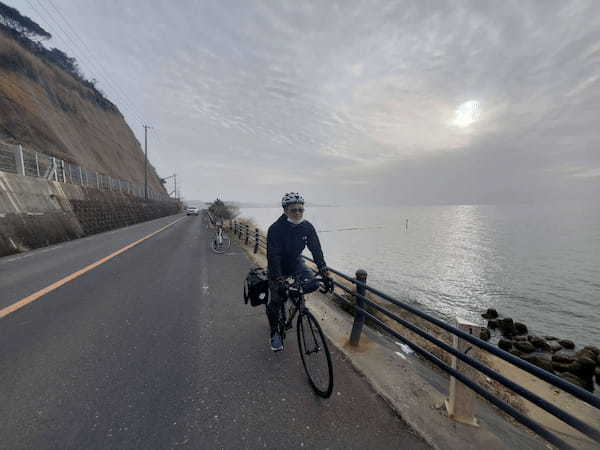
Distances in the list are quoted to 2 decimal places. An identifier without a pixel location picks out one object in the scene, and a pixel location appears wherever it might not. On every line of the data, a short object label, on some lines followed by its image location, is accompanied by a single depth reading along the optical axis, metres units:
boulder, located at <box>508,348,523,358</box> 12.72
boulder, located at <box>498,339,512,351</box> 13.24
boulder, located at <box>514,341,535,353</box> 13.16
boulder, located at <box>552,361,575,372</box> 10.85
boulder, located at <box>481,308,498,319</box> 17.21
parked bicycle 11.55
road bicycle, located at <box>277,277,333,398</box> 2.79
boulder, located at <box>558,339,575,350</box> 13.42
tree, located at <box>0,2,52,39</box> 40.13
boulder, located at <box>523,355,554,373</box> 10.84
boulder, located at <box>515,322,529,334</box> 15.44
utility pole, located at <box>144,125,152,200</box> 40.26
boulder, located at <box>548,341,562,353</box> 13.28
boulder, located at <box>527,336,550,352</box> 13.37
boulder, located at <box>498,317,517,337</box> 15.41
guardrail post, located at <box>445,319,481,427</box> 2.49
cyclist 3.23
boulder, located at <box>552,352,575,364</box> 11.55
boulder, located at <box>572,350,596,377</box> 10.65
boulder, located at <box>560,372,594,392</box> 9.77
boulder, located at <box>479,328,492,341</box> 13.38
